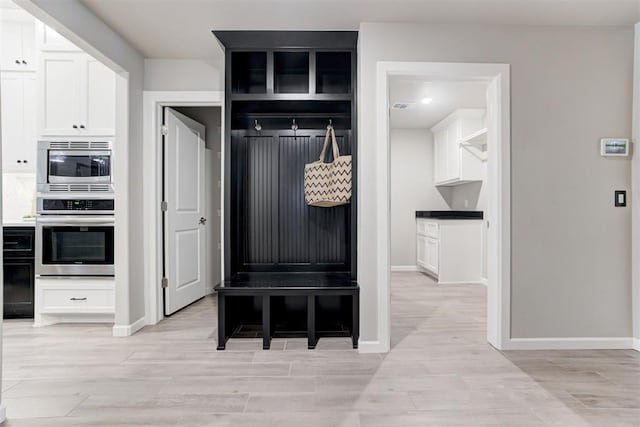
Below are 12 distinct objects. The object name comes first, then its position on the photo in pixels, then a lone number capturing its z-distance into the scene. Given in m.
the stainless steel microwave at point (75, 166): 3.22
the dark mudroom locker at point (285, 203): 3.00
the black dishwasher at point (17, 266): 3.36
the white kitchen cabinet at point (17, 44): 3.47
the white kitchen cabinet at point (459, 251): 5.20
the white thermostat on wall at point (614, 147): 2.70
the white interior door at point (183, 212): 3.47
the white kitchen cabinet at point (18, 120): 3.50
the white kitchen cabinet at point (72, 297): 3.24
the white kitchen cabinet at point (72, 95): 3.23
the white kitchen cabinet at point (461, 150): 5.23
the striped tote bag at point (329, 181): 2.85
